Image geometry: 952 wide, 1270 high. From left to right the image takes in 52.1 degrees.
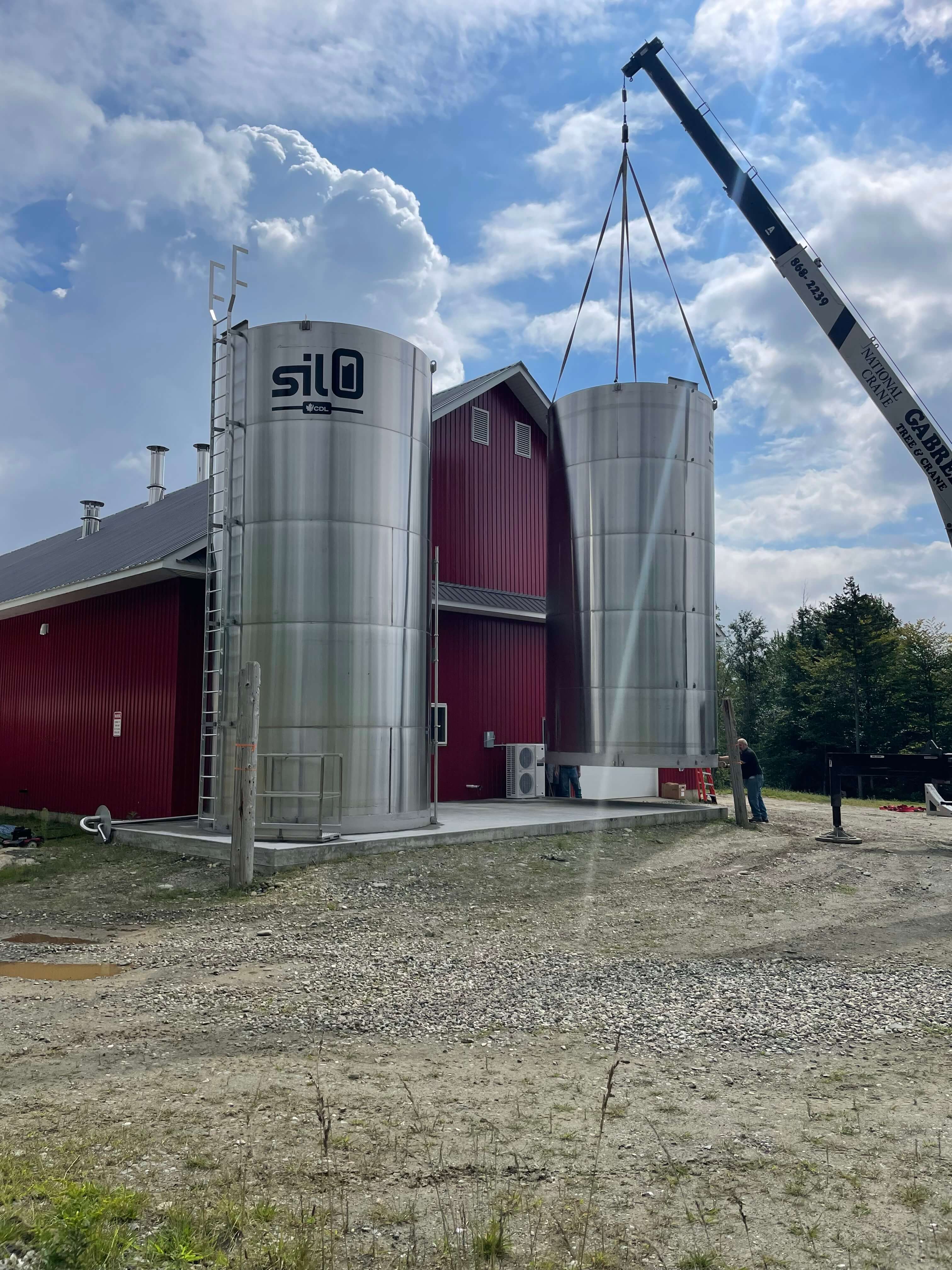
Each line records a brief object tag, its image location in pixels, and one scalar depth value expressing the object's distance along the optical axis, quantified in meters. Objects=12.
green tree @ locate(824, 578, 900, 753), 51.91
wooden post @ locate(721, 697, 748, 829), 18.30
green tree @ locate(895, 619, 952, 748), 49.72
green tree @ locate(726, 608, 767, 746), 67.75
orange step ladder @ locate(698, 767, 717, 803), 22.45
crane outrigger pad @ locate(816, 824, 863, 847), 16.38
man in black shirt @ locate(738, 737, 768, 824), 19.23
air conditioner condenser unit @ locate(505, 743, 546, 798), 21.61
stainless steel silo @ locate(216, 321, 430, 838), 14.12
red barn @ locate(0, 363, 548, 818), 17.52
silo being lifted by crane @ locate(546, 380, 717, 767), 18.59
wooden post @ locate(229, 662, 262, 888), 11.65
